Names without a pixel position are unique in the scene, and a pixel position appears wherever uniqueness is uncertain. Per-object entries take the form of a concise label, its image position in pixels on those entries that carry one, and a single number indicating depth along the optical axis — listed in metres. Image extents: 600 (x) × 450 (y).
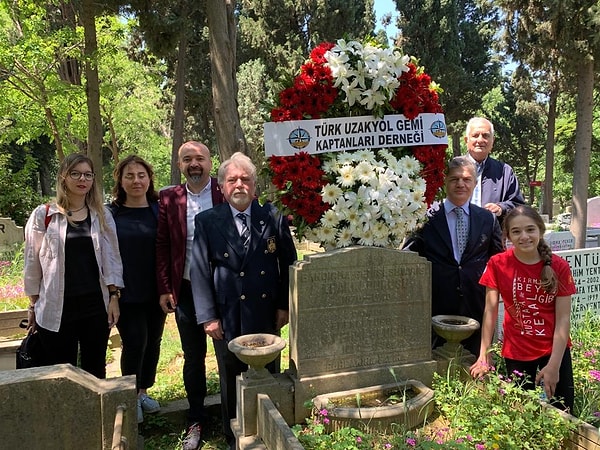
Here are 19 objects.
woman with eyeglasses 3.37
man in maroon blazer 3.75
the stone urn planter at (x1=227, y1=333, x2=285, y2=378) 3.05
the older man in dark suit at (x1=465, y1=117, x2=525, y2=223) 4.11
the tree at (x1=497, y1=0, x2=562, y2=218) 10.65
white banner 3.58
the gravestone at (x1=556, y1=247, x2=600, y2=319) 6.22
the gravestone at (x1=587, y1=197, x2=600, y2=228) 18.45
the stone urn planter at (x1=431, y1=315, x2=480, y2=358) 3.55
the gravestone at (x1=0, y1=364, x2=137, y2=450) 2.80
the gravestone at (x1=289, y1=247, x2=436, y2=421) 3.43
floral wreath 3.50
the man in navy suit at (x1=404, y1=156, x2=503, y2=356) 3.74
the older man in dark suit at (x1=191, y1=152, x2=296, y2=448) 3.45
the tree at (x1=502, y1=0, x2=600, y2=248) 9.76
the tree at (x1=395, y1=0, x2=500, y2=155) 23.59
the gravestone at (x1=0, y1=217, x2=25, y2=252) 12.36
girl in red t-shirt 3.04
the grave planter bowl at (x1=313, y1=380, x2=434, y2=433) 3.19
